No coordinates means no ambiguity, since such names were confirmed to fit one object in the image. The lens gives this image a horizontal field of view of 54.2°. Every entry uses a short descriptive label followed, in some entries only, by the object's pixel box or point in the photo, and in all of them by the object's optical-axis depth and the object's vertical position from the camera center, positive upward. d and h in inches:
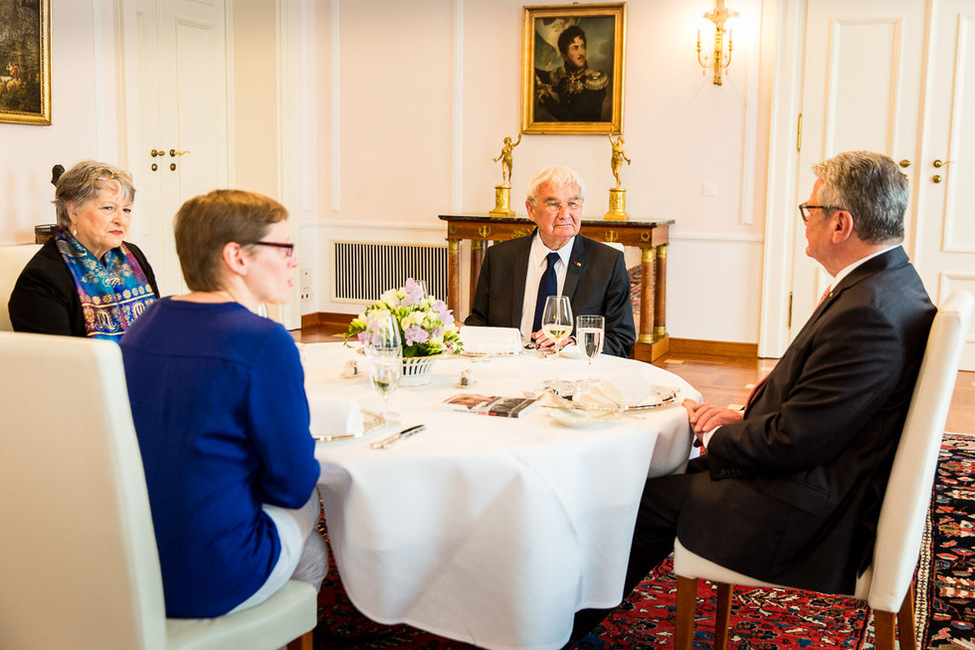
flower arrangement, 94.1 -11.6
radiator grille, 305.7 -22.1
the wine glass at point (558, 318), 100.9 -12.2
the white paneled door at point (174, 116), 263.1 +23.3
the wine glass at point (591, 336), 91.8 -12.7
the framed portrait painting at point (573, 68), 273.9 +38.9
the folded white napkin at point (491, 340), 113.0 -16.5
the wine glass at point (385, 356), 79.4 -13.1
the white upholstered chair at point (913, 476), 75.0 -21.4
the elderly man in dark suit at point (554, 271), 136.3 -10.0
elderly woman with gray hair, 115.4 -9.3
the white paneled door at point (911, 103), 243.4 +27.1
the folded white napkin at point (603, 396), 86.0 -17.7
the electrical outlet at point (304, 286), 317.4 -29.0
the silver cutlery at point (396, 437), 75.9 -19.2
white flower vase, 95.9 -17.2
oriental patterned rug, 101.5 -46.3
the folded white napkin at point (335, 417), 80.7 -18.9
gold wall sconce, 254.2 +42.4
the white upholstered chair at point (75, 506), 60.7 -20.3
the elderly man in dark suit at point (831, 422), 78.1 -18.2
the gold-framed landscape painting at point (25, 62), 217.0 +30.5
